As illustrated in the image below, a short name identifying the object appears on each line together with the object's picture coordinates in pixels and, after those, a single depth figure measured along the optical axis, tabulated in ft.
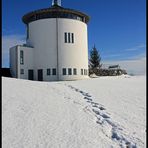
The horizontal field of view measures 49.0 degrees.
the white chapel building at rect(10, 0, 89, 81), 67.68
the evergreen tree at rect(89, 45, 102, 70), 122.93
